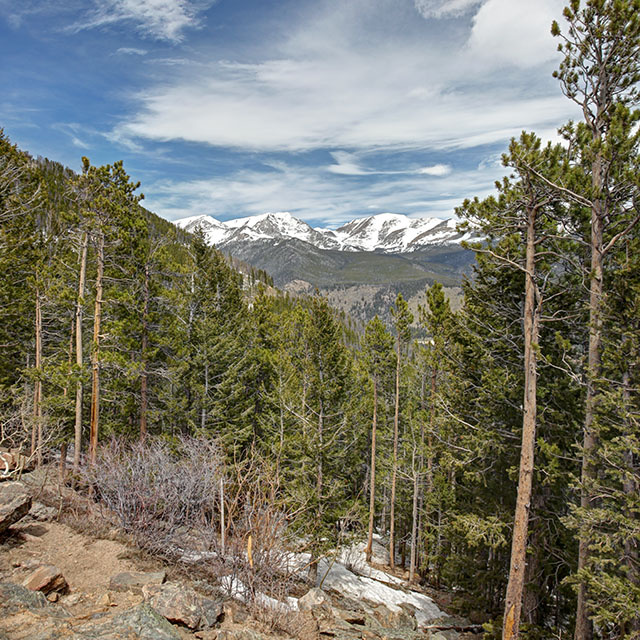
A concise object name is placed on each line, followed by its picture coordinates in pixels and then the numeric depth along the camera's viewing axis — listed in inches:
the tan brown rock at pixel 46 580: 251.3
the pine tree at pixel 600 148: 314.7
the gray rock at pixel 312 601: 372.2
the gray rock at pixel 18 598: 216.8
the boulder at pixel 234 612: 281.7
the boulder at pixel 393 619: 449.3
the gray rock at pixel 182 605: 247.1
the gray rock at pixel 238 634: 242.1
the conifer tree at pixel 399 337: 732.7
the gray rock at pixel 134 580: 286.2
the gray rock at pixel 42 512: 397.7
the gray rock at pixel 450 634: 487.4
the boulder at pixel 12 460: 438.5
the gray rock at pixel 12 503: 309.9
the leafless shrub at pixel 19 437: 455.5
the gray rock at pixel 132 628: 200.7
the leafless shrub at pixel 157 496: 371.9
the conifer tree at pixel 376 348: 791.7
